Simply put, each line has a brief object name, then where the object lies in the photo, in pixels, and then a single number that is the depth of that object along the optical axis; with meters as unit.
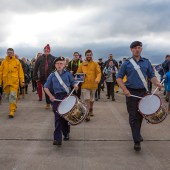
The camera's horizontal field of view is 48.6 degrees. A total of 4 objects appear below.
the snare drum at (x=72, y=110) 3.19
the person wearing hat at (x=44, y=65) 5.68
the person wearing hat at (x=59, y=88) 3.43
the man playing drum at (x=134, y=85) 3.25
